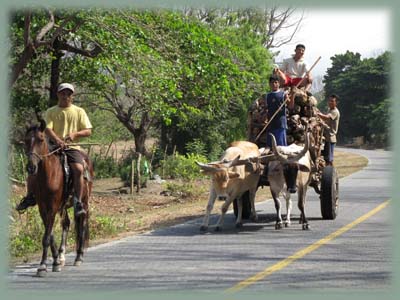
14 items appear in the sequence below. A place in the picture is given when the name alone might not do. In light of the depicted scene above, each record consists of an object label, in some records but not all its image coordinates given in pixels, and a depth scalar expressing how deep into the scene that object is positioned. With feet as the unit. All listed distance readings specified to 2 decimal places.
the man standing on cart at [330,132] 58.68
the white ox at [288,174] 50.03
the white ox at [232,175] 49.32
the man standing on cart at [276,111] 52.34
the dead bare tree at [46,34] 60.18
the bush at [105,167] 108.78
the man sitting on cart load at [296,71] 55.21
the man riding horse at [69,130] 39.22
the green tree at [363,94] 242.58
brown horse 36.70
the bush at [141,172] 92.48
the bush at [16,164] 76.55
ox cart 54.70
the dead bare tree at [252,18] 139.85
